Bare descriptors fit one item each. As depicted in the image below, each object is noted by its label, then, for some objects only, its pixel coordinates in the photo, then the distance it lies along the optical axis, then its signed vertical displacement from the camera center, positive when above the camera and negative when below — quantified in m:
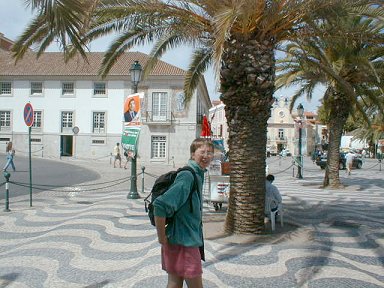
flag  12.20 +0.40
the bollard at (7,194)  8.92 -1.26
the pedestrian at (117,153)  26.61 -0.89
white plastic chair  7.29 -1.35
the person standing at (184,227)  2.88 -0.67
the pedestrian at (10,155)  18.28 -0.76
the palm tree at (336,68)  7.80 +2.17
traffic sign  9.68 +0.62
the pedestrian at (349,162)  23.22 -1.21
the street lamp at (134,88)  11.24 +1.49
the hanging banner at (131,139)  10.38 +0.03
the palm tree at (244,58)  6.58 +1.43
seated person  7.49 -1.06
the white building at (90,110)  35.81 +2.82
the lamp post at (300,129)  19.89 +0.65
